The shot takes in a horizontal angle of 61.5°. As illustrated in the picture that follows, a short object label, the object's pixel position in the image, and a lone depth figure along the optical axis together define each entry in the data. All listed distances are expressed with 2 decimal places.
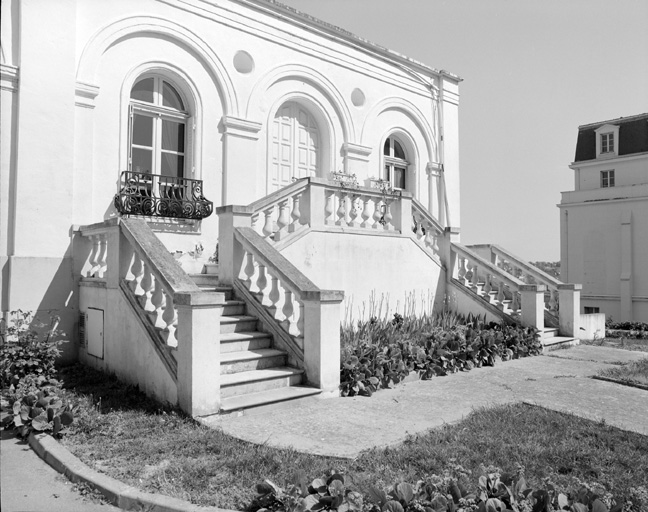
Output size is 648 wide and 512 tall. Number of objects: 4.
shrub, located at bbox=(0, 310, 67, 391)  6.95
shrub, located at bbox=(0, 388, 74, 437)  5.41
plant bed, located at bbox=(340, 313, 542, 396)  7.65
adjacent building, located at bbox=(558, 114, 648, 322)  29.31
